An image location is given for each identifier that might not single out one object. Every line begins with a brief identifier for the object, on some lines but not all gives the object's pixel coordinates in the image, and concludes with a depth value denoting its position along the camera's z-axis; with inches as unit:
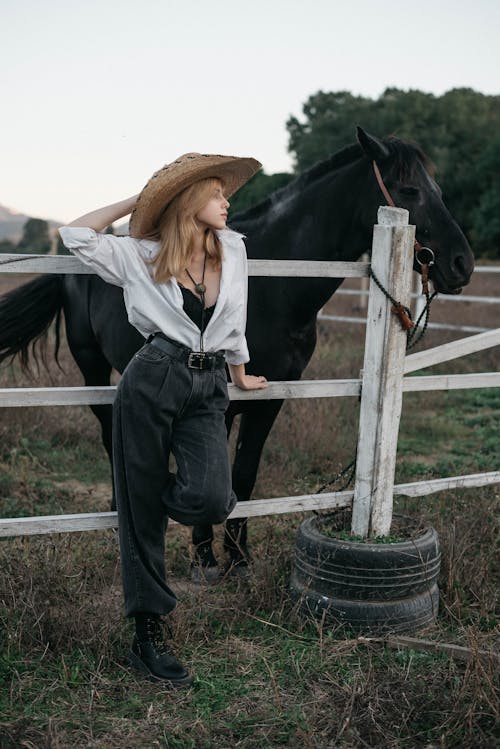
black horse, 145.3
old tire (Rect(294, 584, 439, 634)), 122.5
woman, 102.9
